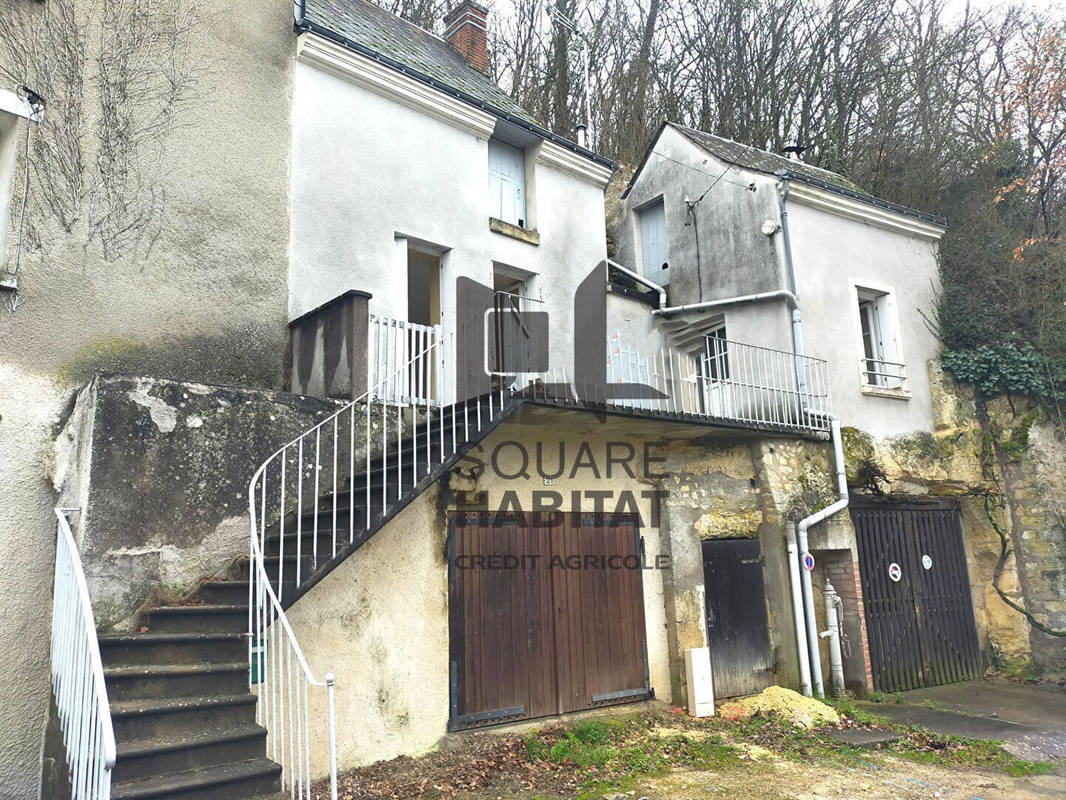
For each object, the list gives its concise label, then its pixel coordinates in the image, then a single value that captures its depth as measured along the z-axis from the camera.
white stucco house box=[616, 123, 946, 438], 9.78
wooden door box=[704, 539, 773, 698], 8.09
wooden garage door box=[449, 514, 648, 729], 6.59
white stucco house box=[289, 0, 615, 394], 7.17
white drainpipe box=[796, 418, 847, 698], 8.24
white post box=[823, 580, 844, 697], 8.48
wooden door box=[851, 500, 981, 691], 9.25
